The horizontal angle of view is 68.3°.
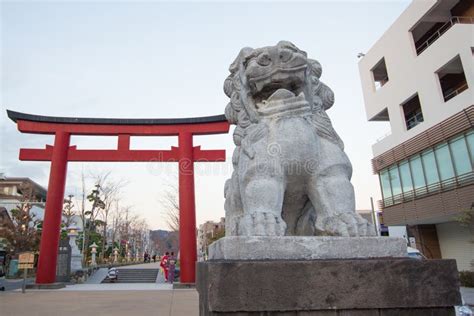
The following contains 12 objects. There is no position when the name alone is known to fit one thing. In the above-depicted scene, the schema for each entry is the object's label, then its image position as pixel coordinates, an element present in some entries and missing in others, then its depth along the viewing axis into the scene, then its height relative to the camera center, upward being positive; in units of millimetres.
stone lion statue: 1964 +535
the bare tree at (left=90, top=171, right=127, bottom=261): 27311 +3484
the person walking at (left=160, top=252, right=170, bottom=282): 14954 -504
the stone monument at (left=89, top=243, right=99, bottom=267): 23028 +92
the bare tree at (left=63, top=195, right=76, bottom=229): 24938 +3521
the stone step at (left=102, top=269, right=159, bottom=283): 15922 -997
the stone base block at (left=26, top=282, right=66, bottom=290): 10992 -841
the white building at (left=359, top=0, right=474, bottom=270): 11852 +4341
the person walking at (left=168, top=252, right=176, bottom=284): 14016 -622
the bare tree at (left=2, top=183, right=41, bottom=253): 21969 +1683
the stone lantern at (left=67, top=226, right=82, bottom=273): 16047 +52
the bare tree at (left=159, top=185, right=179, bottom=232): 24569 +2026
